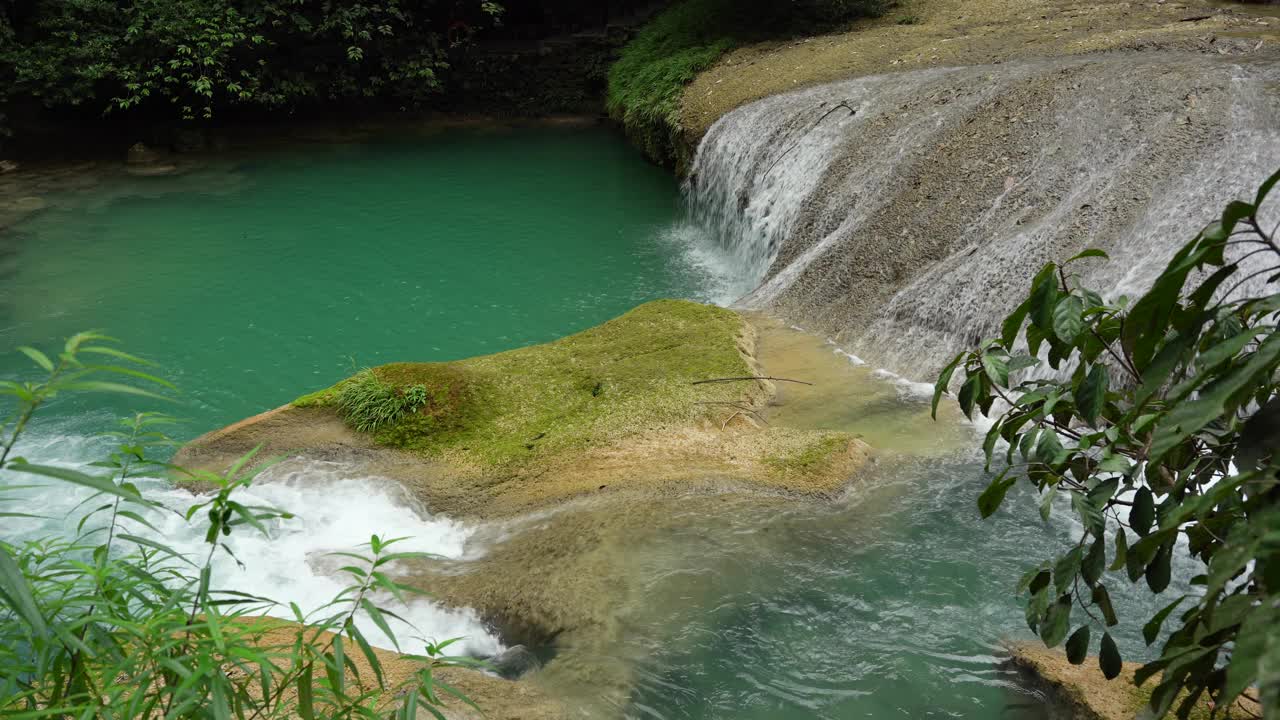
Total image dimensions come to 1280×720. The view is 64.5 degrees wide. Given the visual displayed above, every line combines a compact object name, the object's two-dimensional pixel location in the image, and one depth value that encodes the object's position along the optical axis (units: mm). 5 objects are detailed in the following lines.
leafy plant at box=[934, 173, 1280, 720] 1479
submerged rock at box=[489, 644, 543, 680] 4672
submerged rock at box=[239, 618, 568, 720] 4035
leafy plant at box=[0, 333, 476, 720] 2221
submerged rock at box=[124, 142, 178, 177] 15422
